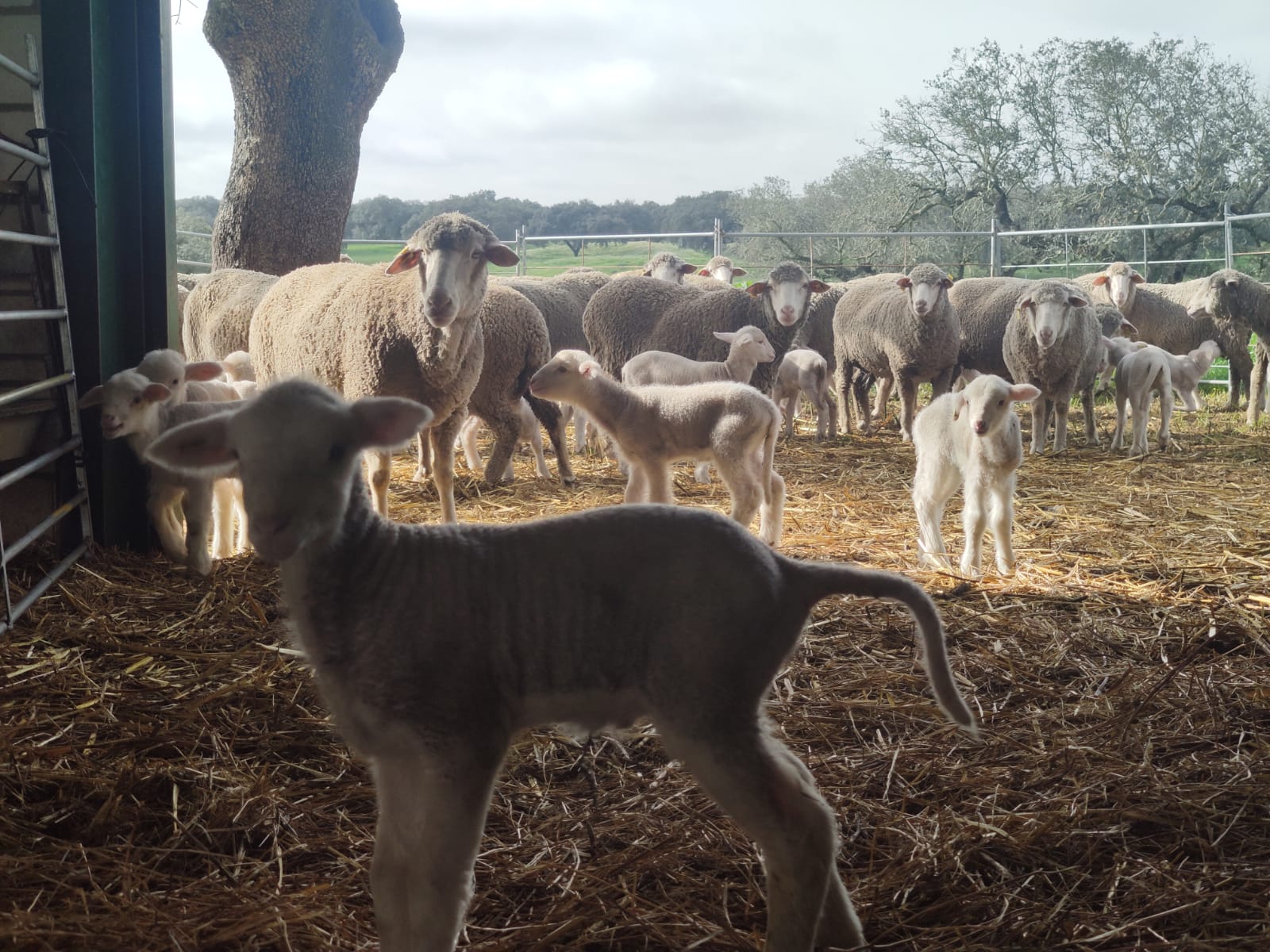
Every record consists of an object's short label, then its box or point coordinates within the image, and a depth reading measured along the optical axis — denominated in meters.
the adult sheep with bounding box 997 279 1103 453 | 9.06
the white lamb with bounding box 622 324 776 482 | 7.83
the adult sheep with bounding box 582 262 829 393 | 8.88
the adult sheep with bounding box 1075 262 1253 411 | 12.35
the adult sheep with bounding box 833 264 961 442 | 9.77
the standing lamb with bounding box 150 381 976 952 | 1.75
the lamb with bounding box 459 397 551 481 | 7.64
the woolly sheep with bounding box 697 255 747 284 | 13.07
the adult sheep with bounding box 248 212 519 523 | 5.22
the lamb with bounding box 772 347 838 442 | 9.68
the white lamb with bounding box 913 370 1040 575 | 4.83
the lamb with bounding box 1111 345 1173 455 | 8.67
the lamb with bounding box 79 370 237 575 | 4.30
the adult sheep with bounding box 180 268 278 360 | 7.36
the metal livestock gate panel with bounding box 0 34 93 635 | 3.82
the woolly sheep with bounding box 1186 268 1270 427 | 11.38
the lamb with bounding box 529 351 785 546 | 5.14
